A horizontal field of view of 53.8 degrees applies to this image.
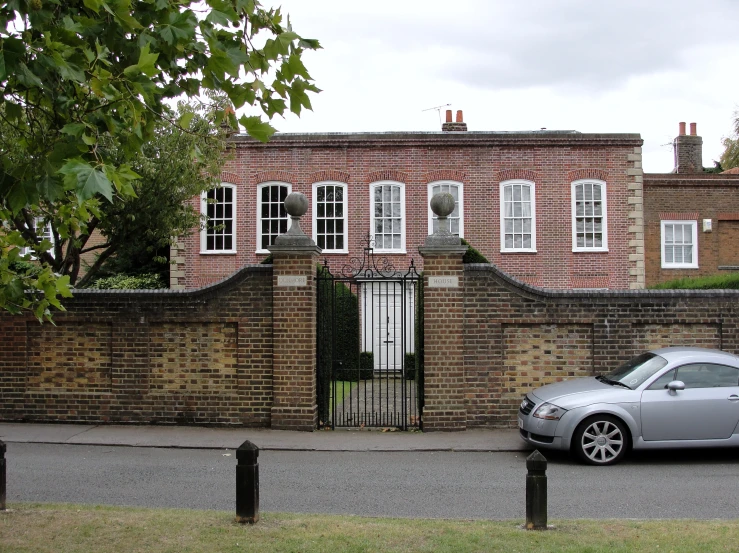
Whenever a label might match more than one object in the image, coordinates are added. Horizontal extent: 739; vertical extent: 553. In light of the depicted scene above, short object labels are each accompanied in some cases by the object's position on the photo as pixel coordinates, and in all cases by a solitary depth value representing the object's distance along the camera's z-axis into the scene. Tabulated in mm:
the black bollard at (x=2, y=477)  6676
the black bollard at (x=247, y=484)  6141
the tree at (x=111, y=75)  4316
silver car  9430
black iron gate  11945
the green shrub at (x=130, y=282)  21359
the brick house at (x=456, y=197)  22062
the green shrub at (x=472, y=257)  15227
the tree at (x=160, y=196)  14016
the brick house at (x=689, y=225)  24875
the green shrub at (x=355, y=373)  17562
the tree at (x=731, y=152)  43006
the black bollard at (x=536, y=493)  6113
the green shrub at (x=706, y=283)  18562
